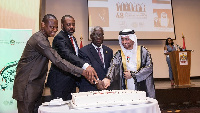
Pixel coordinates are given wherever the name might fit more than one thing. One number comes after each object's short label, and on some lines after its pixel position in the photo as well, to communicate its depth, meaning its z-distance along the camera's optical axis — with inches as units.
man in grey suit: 77.4
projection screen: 303.9
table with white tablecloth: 52.6
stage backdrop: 105.6
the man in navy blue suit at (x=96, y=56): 113.4
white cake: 56.2
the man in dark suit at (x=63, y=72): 107.7
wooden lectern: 237.6
